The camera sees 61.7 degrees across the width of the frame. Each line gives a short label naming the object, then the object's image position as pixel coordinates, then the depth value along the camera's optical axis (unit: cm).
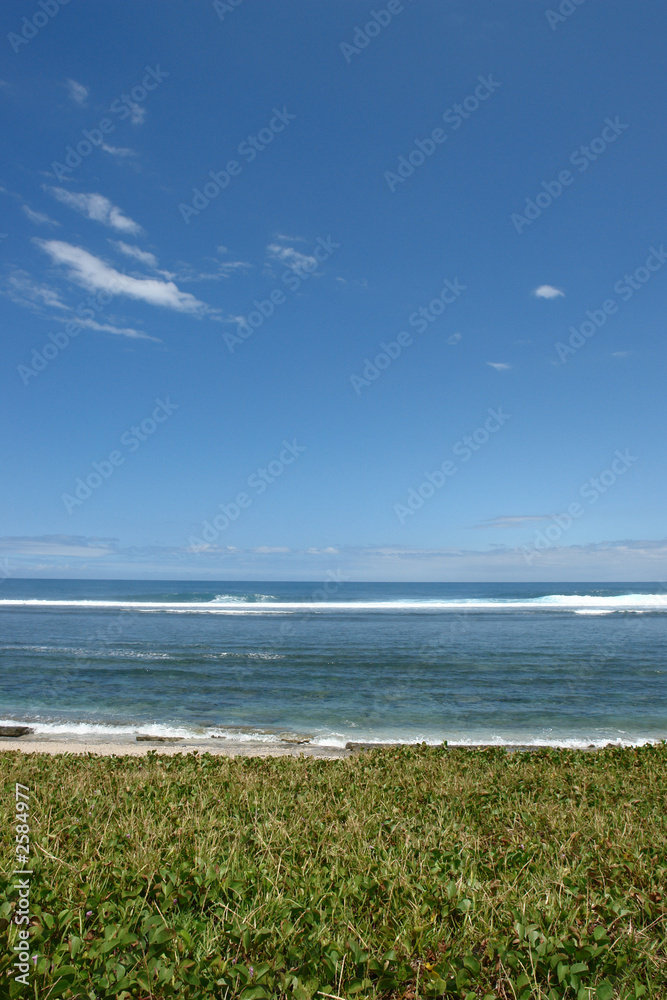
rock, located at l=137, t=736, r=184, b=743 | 1455
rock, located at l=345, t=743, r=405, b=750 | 1295
